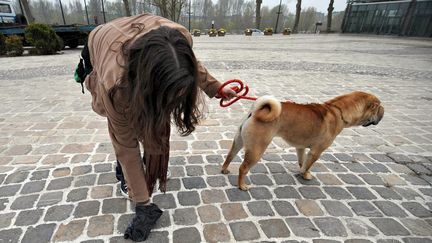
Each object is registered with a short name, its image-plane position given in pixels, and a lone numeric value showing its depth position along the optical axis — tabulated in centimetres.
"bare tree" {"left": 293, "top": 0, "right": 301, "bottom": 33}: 3526
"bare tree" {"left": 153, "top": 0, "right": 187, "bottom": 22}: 2911
